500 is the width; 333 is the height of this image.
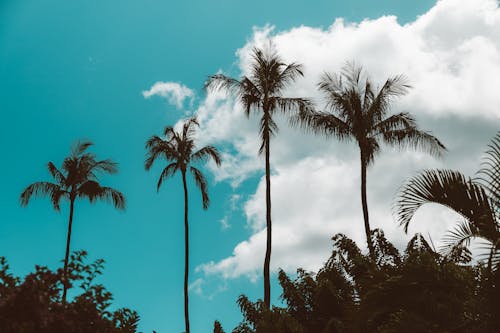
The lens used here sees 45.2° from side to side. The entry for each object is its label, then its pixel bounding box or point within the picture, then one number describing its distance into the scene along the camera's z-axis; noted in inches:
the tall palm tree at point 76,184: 1284.4
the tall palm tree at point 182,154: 1236.5
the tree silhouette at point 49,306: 306.0
